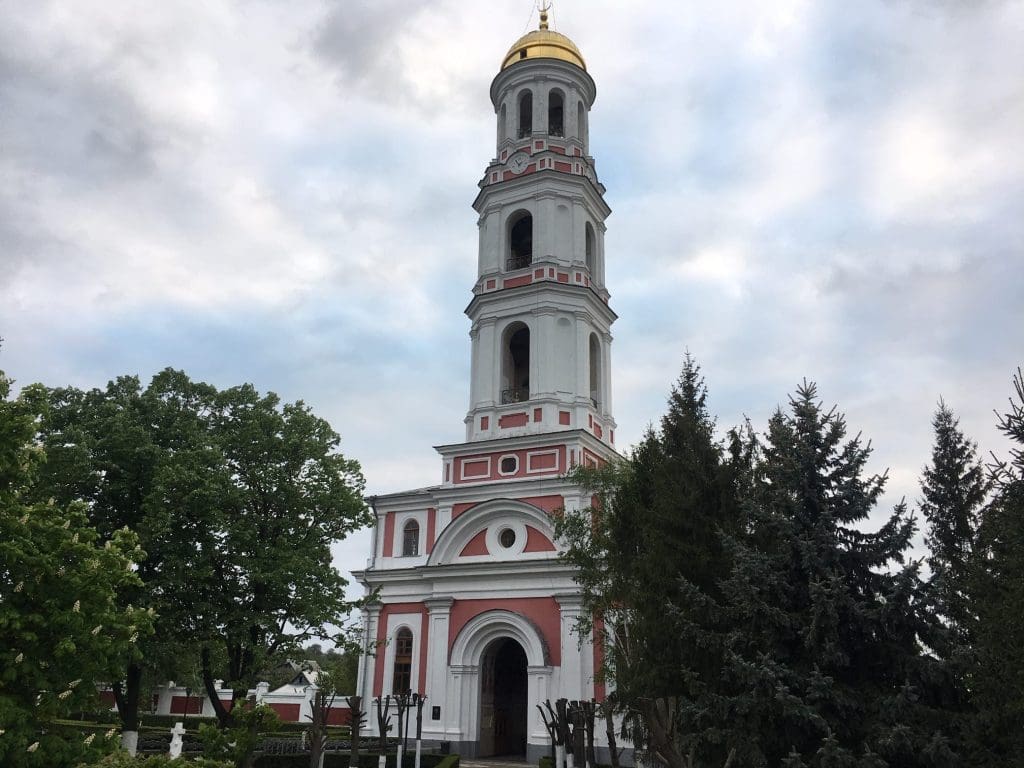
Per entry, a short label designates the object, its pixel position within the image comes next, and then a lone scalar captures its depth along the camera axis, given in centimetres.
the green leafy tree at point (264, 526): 1950
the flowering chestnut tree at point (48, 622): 922
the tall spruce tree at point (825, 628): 1209
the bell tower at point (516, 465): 2509
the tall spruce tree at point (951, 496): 1612
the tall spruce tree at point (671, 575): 1317
